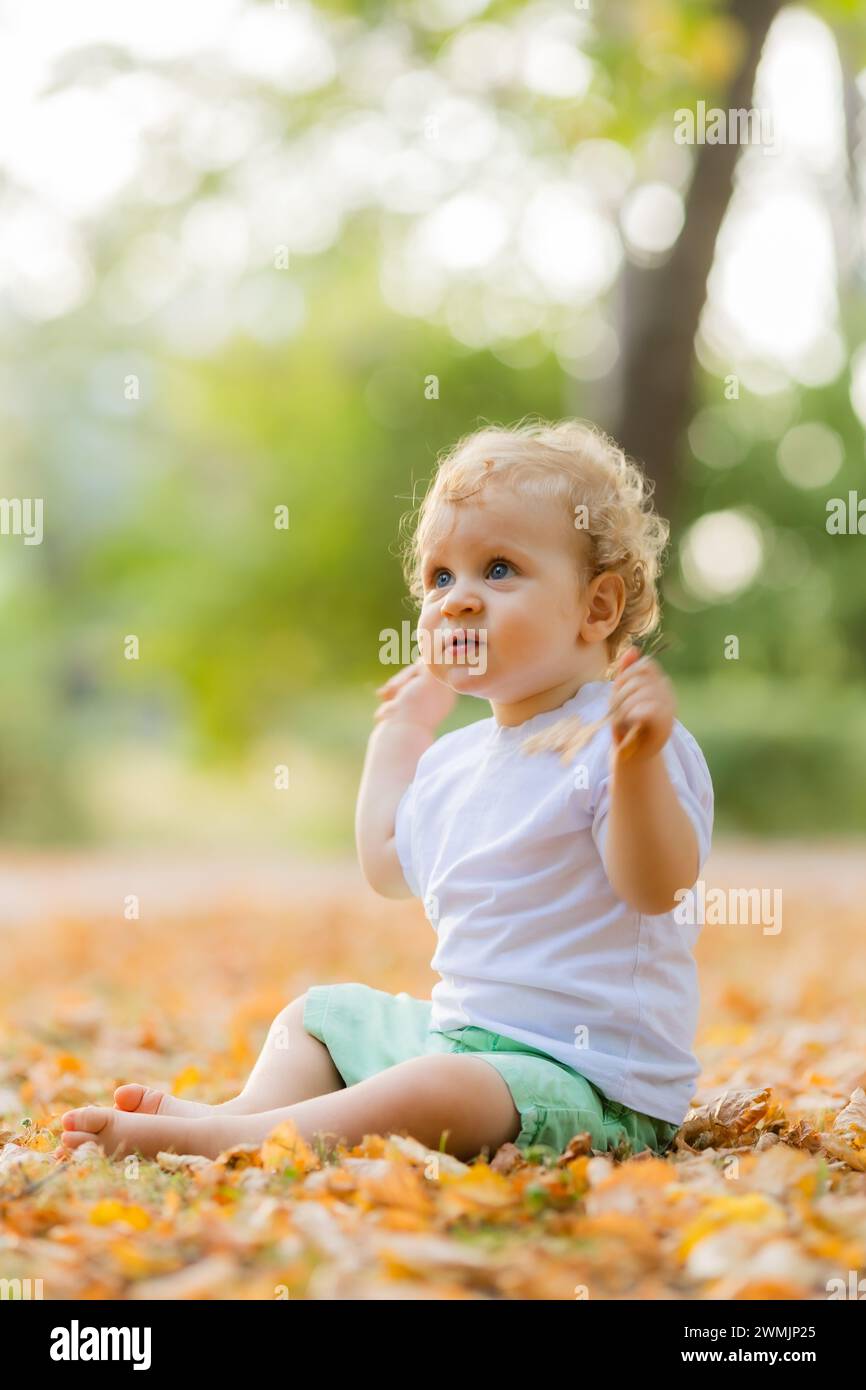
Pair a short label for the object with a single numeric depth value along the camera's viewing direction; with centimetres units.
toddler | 212
